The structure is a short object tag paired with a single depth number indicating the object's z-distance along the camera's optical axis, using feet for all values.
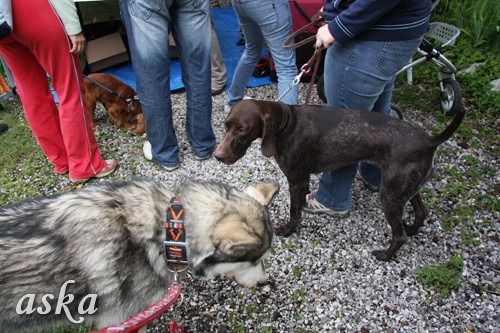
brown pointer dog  7.96
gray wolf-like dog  5.71
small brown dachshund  14.73
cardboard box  19.21
